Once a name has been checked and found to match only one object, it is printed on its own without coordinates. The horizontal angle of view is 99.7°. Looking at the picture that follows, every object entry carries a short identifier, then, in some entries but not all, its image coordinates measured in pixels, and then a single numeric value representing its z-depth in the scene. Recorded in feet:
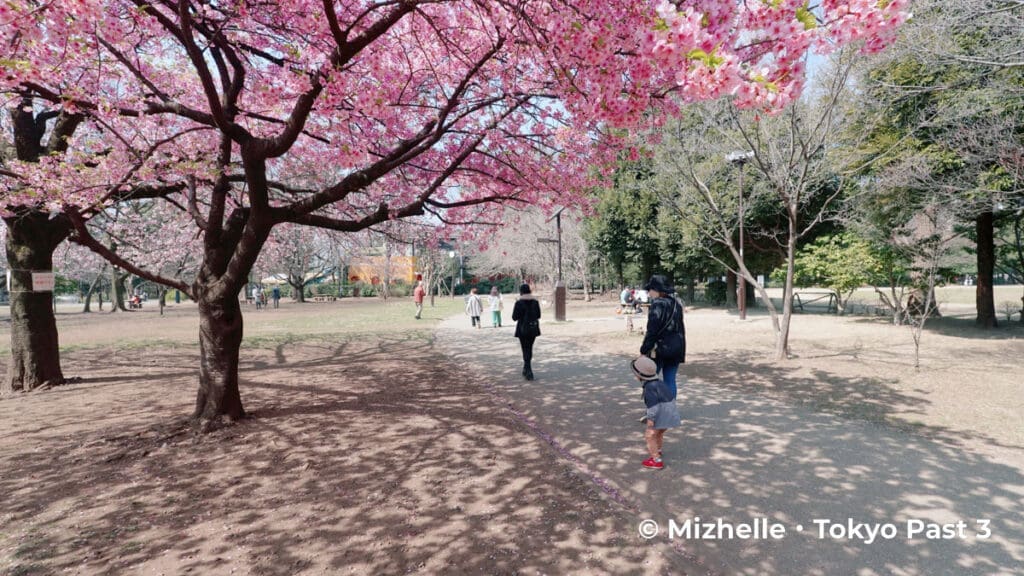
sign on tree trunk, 23.08
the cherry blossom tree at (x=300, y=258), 113.19
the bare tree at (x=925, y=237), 35.70
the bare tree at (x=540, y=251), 104.47
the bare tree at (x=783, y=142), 27.37
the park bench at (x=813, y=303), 66.44
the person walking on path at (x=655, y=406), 12.75
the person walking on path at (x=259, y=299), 105.09
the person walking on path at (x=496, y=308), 53.52
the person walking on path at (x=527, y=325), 24.71
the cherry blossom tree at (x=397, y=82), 9.84
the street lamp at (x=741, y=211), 35.24
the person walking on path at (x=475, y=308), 52.85
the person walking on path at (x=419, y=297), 66.59
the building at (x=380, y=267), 150.10
